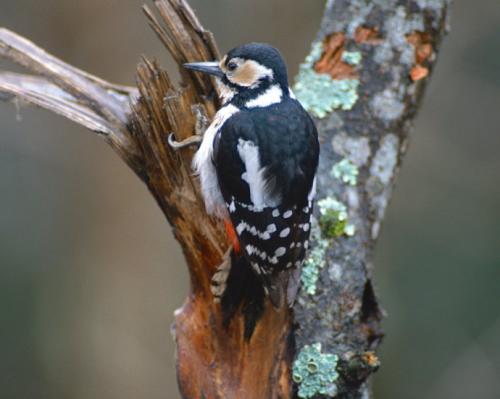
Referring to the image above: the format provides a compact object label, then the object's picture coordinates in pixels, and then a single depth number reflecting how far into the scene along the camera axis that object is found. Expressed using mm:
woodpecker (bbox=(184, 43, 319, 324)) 6031
